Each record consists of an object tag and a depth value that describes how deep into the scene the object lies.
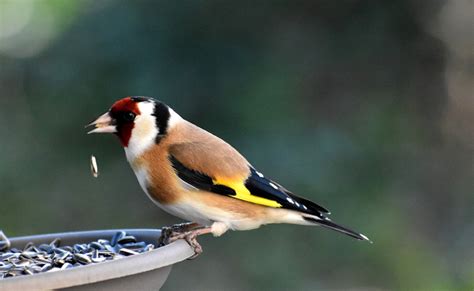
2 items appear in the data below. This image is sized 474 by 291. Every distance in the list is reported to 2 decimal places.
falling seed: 5.95
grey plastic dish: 4.16
